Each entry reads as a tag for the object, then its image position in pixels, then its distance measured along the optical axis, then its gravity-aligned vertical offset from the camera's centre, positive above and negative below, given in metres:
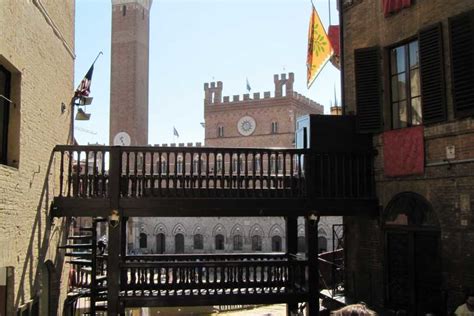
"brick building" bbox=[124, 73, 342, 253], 51.56 -1.55
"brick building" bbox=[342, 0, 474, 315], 8.82 +1.03
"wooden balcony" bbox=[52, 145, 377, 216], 9.98 +0.27
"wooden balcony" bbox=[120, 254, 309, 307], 10.06 -1.64
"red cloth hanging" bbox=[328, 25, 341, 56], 15.41 +4.89
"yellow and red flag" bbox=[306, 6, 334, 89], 14.97 +4.48
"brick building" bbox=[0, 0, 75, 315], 7.93 +0.92
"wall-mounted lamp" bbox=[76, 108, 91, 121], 13.38 +2.25
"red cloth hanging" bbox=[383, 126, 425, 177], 9.78 +0.97
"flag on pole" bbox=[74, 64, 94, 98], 13.14 +2.94
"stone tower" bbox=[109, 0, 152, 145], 58.94 +14.81
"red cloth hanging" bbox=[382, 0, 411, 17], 10.22 +3.89
